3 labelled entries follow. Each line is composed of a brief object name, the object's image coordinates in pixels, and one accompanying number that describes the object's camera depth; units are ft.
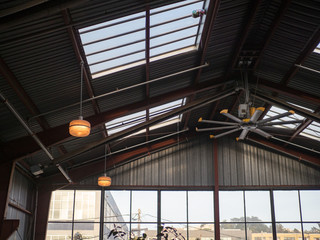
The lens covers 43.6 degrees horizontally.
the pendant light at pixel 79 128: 27.71
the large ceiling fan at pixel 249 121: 36.99
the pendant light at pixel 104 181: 46.09
